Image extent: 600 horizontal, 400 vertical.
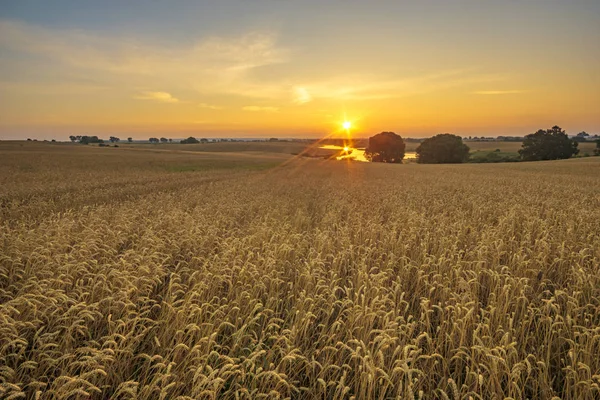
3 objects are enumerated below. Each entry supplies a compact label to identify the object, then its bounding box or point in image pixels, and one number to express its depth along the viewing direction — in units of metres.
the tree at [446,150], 93.06
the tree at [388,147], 105.06
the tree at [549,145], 84.44
